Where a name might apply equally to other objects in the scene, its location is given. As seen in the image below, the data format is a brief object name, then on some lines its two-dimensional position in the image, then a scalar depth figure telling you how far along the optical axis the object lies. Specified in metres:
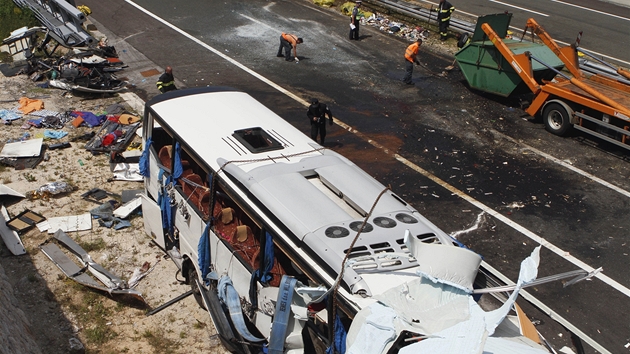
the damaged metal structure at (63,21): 16.84
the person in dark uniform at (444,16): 19.72
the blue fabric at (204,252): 7.22
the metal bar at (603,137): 12.66
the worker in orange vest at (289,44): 17.86
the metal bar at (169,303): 7.98
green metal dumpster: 15.04
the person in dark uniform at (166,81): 12.99
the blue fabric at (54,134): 12.60
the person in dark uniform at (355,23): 19.62
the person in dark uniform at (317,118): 11.95
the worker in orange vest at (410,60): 16.20
